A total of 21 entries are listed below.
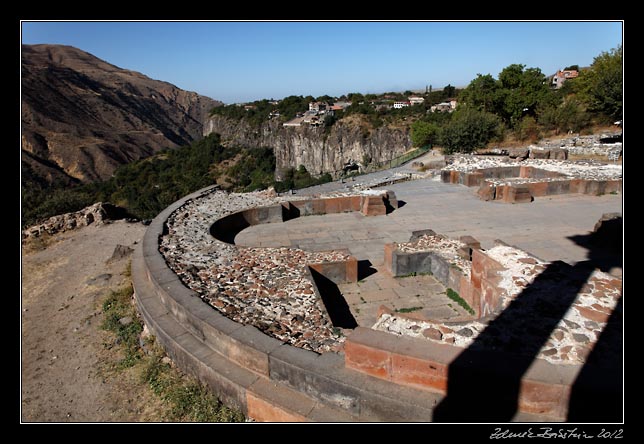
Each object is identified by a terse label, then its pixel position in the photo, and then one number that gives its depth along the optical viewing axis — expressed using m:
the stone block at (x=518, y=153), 16.81
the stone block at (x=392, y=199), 10.95
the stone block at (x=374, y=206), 10.48
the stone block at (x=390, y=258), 6.98
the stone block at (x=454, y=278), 6.17
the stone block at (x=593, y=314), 4.05
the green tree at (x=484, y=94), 32.59
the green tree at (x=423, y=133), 30.93
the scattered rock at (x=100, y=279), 8.17
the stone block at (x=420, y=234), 7.89
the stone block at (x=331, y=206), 10.86
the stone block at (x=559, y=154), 16.05
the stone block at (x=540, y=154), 16.56
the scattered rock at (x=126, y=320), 6.41
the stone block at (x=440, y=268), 6.55
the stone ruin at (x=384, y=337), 3.29
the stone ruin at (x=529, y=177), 11.51
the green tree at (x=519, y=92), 32.25
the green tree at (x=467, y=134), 21.58
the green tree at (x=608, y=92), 20.14
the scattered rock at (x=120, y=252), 9.47
